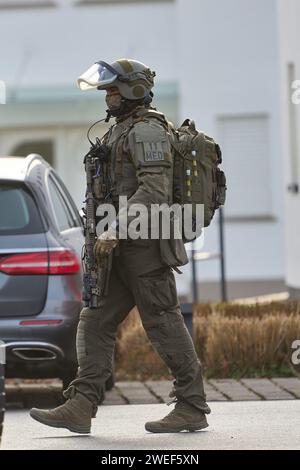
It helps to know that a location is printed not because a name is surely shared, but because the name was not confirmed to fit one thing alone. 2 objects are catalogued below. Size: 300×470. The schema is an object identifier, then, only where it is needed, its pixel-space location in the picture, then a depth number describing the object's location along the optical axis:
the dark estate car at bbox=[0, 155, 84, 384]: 19.64
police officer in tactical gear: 16.48
